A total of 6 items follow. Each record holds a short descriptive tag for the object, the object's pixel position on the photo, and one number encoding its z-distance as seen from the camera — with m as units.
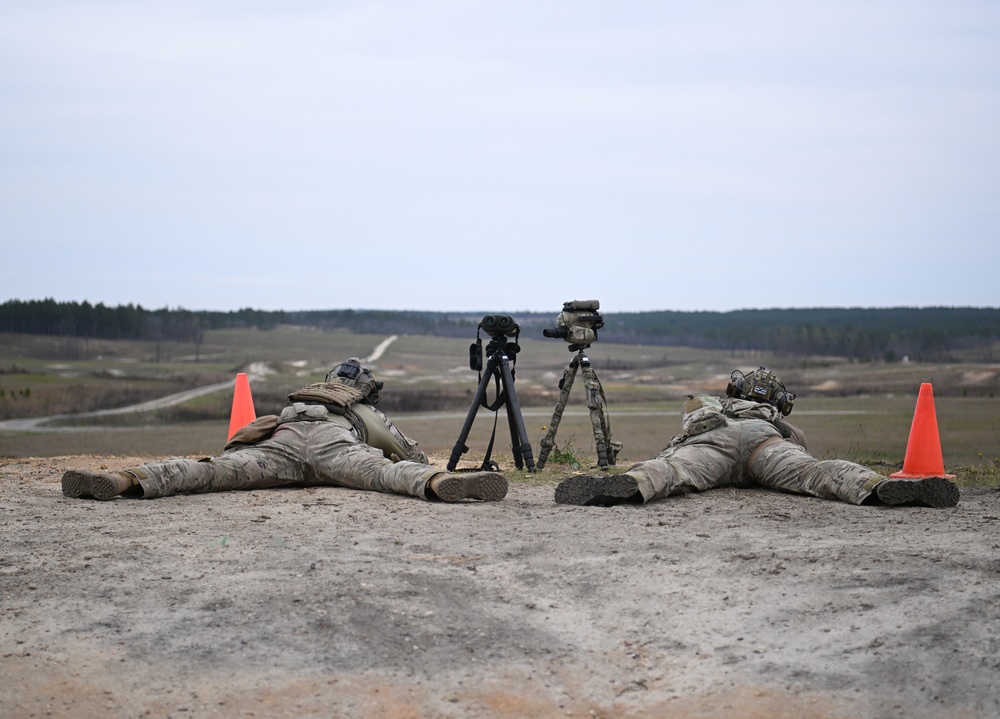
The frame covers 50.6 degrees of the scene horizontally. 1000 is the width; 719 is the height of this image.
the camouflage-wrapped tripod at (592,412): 13.12
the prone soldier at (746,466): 9.62
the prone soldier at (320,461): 10.09
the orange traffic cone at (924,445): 11.89
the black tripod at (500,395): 12.78
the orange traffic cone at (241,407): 14.45
